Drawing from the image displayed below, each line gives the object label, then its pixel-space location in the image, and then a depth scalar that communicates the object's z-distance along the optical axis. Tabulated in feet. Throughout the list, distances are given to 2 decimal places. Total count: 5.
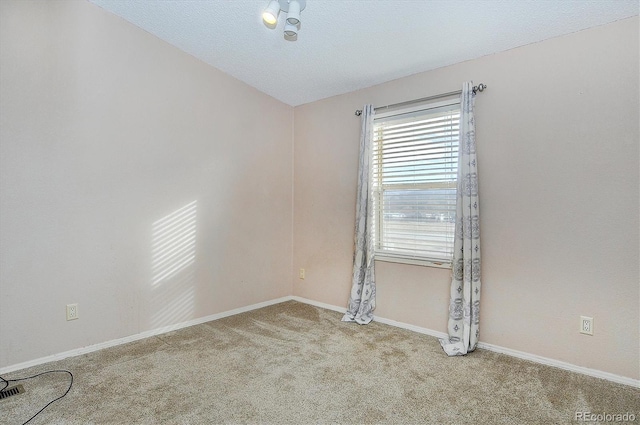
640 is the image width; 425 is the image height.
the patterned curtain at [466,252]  8.39
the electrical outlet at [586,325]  7.22
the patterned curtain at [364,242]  10.66
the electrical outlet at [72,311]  8.01
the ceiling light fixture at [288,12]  7.03
